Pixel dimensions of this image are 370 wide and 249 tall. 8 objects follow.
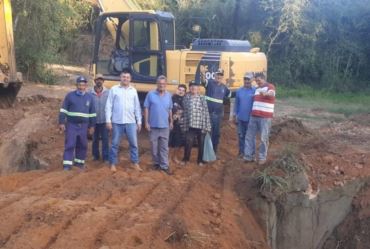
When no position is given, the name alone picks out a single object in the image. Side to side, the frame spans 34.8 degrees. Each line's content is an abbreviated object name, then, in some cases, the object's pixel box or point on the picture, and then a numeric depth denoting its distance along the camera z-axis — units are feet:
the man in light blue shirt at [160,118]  33.12
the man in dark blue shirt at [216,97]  36.40
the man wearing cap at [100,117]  34.47
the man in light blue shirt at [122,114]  32.58
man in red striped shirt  33.24
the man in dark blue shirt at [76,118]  32.91
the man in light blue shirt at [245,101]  35.37
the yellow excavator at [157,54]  41.47
